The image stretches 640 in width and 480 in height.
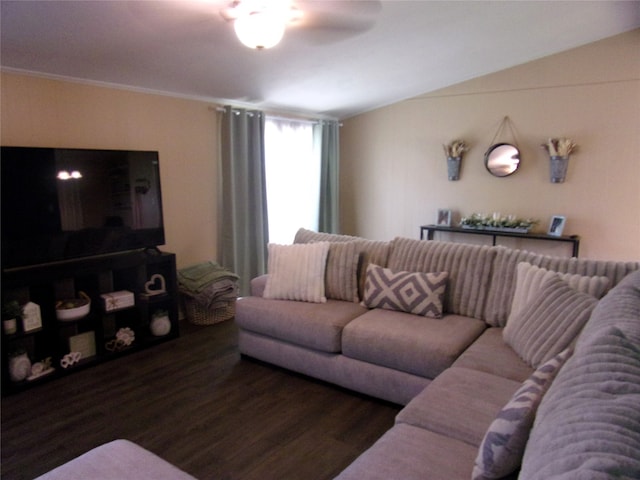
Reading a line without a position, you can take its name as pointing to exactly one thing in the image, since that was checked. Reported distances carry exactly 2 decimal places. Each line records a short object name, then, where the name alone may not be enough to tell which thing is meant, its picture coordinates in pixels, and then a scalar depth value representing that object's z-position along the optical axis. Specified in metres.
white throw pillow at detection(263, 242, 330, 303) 2.98
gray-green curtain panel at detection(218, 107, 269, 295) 4.11
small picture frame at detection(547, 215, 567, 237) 4.27
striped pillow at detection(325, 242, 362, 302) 2.99
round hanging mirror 4.55
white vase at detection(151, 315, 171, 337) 3.35
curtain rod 4.02
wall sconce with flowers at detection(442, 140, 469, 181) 4.81
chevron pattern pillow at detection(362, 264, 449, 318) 2.59
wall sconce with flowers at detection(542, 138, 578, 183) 4.19
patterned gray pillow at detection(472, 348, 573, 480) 1.07
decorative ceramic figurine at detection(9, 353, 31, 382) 2.59
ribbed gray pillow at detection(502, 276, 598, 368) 1.79
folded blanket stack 3.63
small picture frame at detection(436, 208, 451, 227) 4.99
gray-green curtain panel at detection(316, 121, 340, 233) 5.35
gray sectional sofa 0.83
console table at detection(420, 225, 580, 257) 4.19
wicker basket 3.77
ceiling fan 2.24
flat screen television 2.62
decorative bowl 2.84
